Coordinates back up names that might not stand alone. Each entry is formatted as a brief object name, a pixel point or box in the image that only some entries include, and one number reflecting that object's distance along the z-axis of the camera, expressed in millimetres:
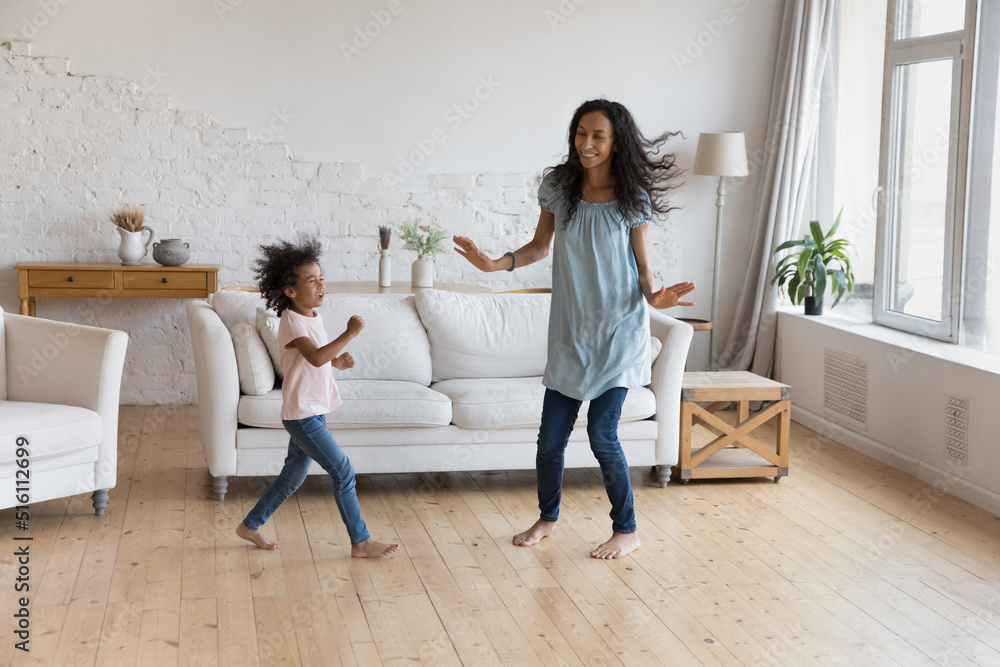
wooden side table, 3998
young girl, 2885
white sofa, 3621
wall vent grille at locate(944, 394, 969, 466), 3889
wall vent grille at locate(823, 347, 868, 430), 4645
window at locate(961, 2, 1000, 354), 4004
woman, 2975
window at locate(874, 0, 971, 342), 4188
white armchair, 3186
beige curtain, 5352
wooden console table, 4914
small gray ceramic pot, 5043
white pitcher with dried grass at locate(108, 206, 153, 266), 5047
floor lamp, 5453
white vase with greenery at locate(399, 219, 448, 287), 4910
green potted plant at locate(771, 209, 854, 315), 5094
